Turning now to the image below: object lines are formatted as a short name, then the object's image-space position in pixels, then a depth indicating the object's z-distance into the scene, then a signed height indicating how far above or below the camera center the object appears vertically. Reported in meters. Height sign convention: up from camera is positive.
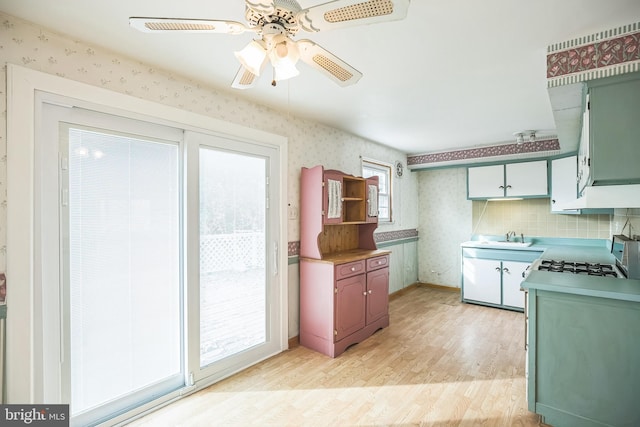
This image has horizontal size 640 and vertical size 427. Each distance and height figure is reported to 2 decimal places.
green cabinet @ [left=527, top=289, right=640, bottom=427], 1.82 -0.90
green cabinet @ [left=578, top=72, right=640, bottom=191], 1.78 +0.46
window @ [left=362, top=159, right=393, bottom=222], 4.70 +0.43
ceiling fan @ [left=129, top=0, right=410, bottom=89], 1.07 +0.68
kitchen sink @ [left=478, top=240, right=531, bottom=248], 4.49 -0.47
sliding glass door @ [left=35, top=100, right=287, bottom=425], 1.87 -0.32
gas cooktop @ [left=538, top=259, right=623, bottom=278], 2.43 -0.47
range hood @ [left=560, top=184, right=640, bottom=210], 1.82 +0.08
